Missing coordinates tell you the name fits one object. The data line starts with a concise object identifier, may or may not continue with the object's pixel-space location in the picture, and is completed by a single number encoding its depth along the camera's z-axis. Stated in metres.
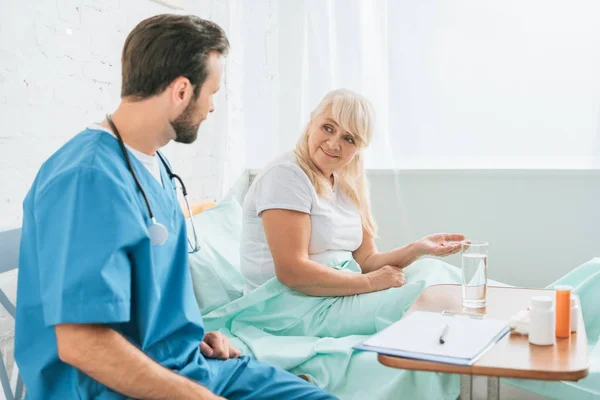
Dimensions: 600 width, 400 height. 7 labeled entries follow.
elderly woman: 1.85
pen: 1.13
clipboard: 1.07
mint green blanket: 1.58
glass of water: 1.39
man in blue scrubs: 1.02
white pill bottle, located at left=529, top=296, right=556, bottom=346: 1.15
